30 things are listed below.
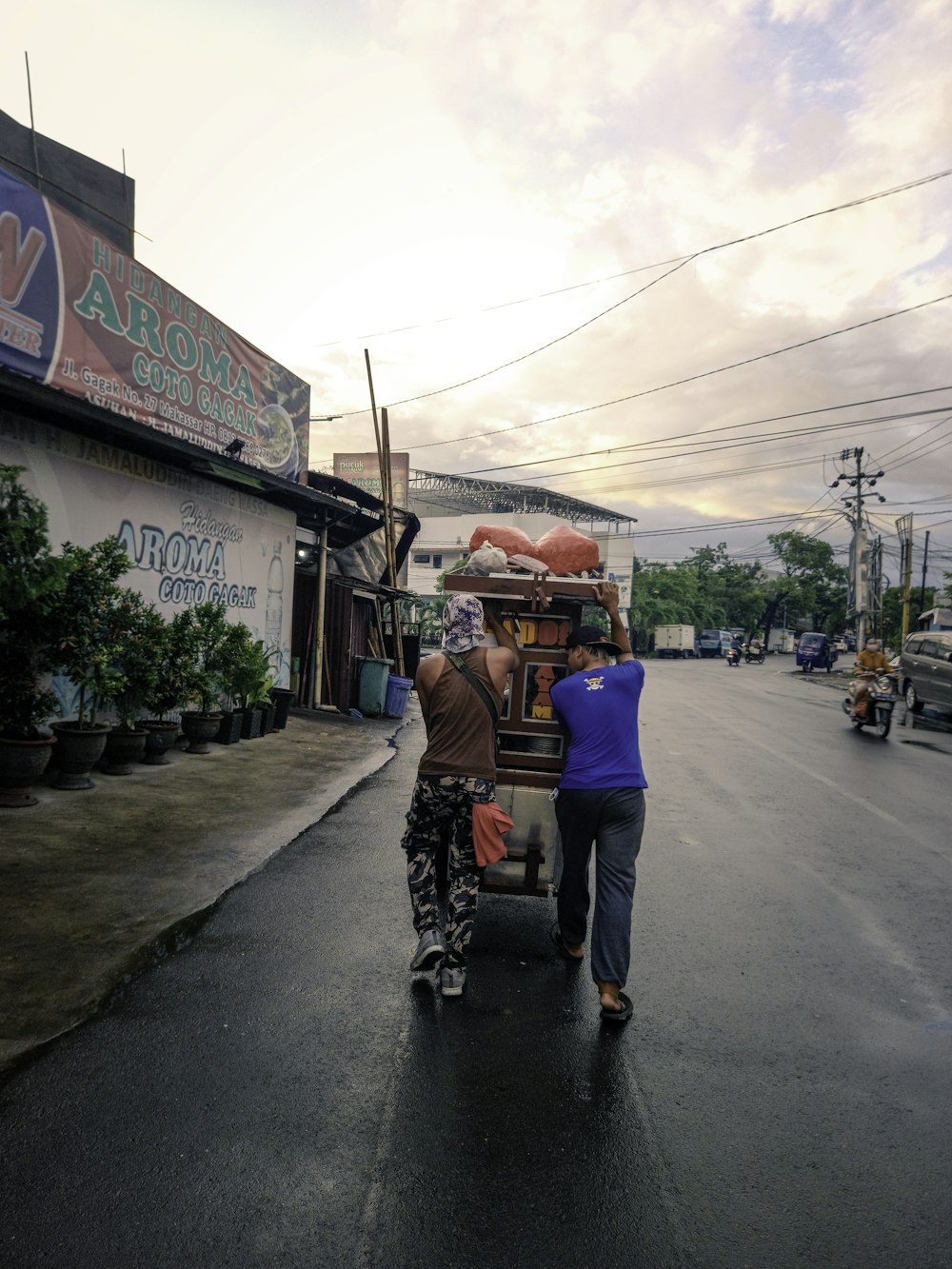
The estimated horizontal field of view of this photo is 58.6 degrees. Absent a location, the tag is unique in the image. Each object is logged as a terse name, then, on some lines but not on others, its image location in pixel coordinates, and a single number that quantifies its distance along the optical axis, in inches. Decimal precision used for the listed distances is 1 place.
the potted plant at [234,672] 406.9
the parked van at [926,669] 741.9
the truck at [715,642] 2576.3
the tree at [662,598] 2625.5
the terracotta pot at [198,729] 394.6
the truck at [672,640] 2464.3
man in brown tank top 167.5
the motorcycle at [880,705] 621.9
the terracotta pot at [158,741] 354.9
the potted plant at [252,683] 419.8
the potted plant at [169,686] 347.6
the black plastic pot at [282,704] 481.7
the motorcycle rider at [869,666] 645.9
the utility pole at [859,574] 1615.4
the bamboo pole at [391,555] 673.0
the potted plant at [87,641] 289.4
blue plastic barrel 633.0
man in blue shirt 157.2
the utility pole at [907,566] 1673.5
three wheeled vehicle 1829.5
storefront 332.2
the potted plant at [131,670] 317.7
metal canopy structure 2581.2
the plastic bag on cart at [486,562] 202.1
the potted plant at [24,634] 256.7
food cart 199.9
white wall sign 340.5
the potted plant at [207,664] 392.2
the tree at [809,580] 2952.8
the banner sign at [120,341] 334.6
